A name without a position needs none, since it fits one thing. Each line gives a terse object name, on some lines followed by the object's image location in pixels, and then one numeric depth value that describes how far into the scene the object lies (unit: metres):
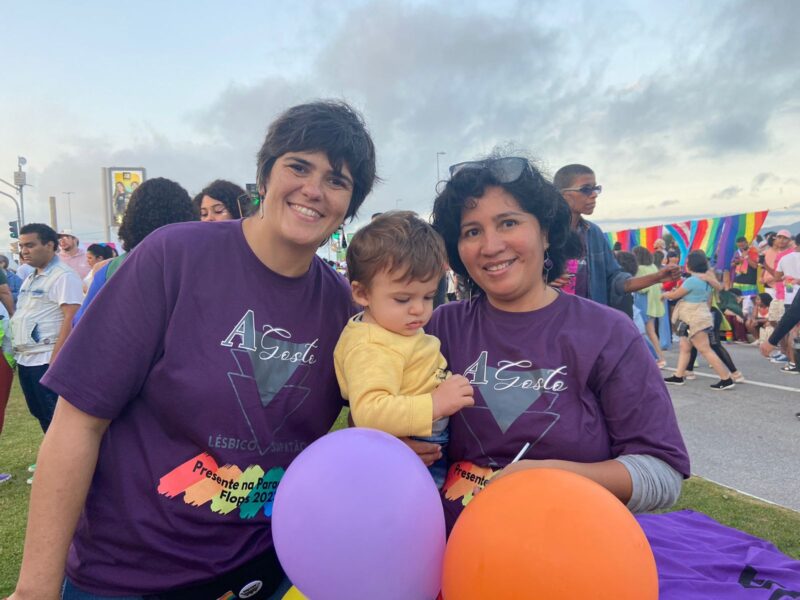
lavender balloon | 1.29
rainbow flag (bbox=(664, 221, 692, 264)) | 14.13
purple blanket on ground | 1.93
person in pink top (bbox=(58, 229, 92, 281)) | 9.97
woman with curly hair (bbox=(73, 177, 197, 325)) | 3.71
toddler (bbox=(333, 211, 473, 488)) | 1.63
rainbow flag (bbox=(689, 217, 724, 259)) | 13.25
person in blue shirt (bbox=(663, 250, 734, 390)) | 7.92
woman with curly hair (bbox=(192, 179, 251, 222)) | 4.36
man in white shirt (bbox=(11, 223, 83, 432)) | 5.01
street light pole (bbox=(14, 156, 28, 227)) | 29.42
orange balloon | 1.13
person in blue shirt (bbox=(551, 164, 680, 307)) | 4.09
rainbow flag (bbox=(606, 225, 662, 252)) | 16.02
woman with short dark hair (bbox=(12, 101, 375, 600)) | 1.45
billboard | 16.59
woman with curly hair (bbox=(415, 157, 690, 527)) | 1.62
